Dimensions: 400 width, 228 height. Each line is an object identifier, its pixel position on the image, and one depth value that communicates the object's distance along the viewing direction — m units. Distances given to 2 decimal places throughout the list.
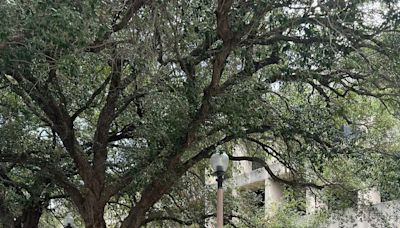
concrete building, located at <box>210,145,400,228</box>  14.11
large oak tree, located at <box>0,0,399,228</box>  8.67
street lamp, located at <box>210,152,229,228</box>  10.51
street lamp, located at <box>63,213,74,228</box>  16.08
